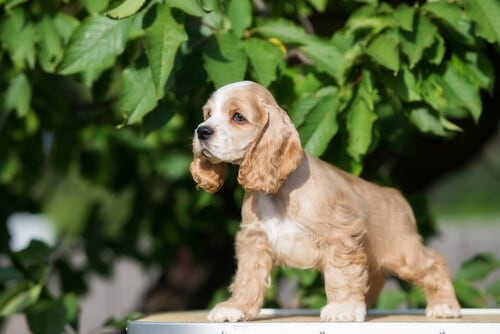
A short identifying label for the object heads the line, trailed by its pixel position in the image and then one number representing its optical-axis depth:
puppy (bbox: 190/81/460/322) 4.92
